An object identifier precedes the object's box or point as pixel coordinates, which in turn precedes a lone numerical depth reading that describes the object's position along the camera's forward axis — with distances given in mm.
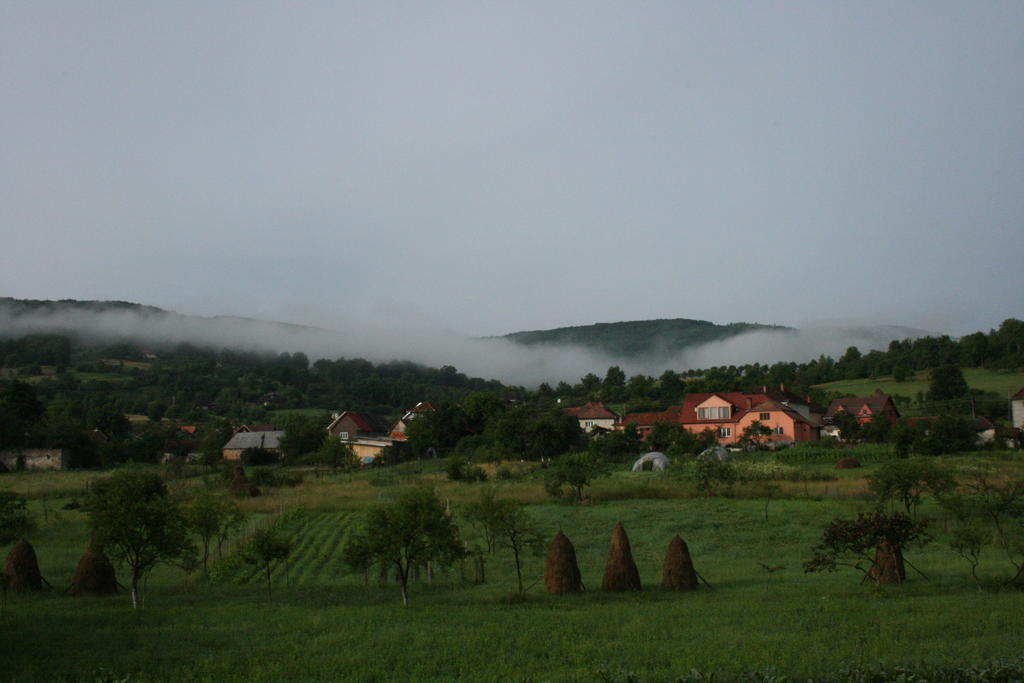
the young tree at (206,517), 26047
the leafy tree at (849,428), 71062
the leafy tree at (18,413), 77250
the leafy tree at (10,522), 28016
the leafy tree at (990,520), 20828
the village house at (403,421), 104388
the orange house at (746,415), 75812
